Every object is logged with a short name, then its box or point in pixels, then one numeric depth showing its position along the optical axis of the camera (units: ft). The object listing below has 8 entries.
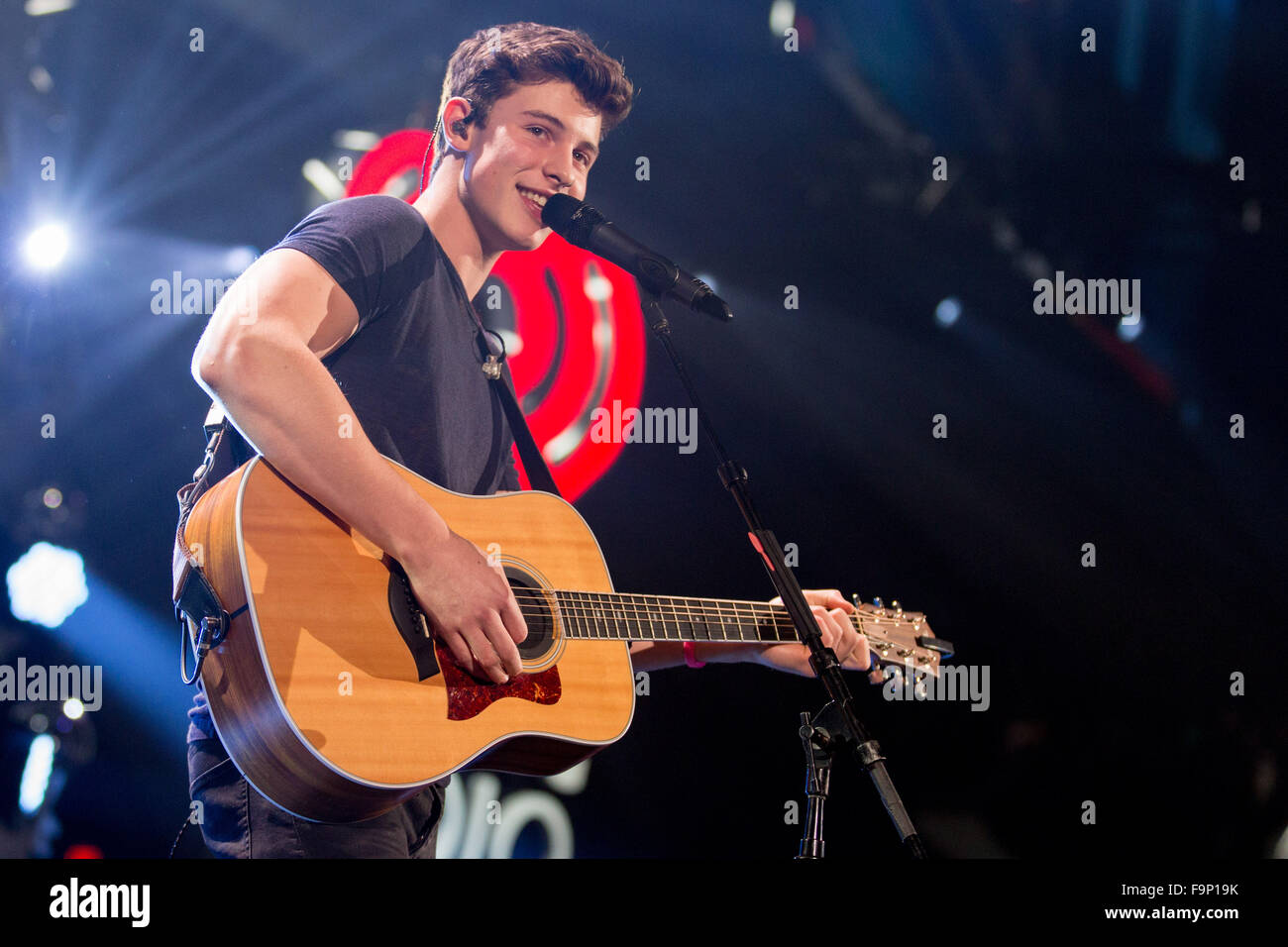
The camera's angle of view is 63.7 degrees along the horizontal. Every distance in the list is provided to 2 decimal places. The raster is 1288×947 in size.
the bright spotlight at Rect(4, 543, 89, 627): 9.11
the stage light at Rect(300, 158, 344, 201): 9.83
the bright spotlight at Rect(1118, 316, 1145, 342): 11.21
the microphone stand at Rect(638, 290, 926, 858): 6.37
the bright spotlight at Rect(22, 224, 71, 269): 9.45
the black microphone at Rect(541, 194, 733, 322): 7.53
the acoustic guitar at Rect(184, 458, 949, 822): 6.08
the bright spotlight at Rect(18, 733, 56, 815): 9.00
